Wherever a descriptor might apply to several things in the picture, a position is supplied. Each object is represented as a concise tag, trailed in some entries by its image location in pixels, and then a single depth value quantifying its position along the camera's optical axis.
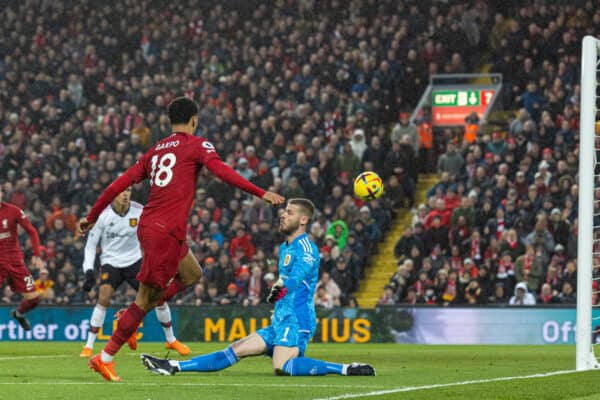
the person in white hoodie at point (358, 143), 26.58
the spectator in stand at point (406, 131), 26.94
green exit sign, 28.78
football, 15.46
